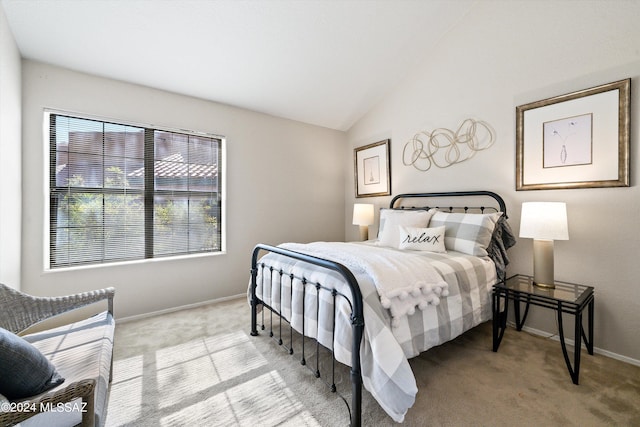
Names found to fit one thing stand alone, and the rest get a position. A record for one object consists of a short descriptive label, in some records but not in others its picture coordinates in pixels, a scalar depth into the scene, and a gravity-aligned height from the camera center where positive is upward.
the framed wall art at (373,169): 3.72 +0.63
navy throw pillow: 0.87 -0.53
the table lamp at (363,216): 3.69 -0.05
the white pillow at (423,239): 2.39 -0.24
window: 2.52 +0.22
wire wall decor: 2.77 +0.75
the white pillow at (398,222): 2.74 -0.10
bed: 1.31 -0.48
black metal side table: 1.73 -0.61
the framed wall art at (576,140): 1.99 +0.58
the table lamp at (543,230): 1.97 -0.14
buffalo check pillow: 2.30 -0.17
